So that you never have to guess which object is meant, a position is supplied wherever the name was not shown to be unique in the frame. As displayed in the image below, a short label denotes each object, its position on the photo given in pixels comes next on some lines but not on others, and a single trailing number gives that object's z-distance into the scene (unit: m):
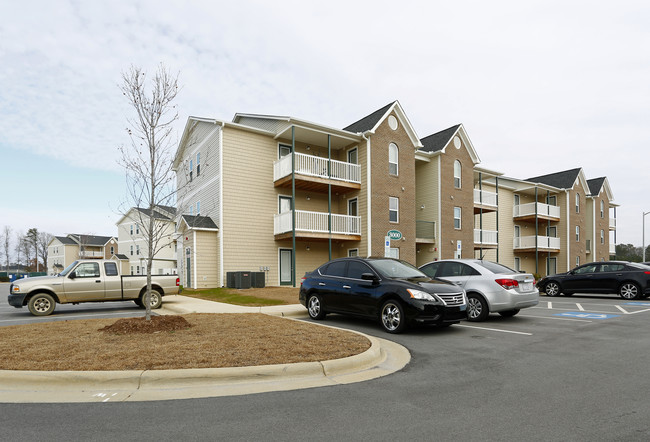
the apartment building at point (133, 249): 34.31
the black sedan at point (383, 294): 8.89
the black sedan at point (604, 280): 16.89
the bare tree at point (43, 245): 92.81
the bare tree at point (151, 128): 8.91
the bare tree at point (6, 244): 91.69
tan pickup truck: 12.66
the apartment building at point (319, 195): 22.88
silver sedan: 10.73
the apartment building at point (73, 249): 79.62
